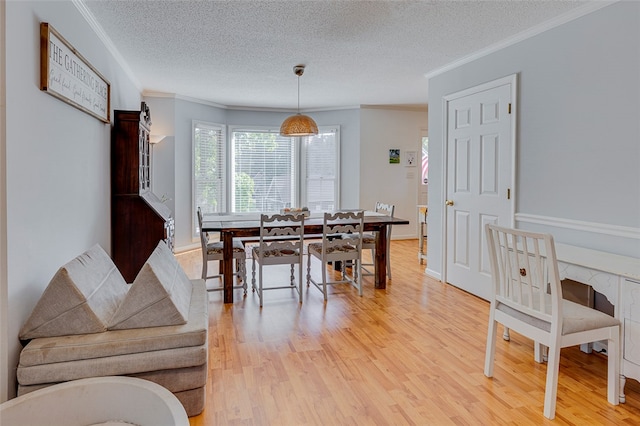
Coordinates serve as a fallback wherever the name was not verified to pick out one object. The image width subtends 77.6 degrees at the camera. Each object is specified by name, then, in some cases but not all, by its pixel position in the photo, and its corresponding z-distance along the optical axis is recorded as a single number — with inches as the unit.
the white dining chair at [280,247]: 144.8
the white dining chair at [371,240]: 175.6
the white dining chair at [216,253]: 157.6
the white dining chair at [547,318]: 79.6
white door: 144.6
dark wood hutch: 144.3
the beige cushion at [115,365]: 70.9
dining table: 148.6
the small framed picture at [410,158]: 294.8
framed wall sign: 86.4
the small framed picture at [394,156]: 290.2
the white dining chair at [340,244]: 154.0
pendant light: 176.1
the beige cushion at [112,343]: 71.9
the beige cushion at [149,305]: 81.0
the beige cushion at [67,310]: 76.2
